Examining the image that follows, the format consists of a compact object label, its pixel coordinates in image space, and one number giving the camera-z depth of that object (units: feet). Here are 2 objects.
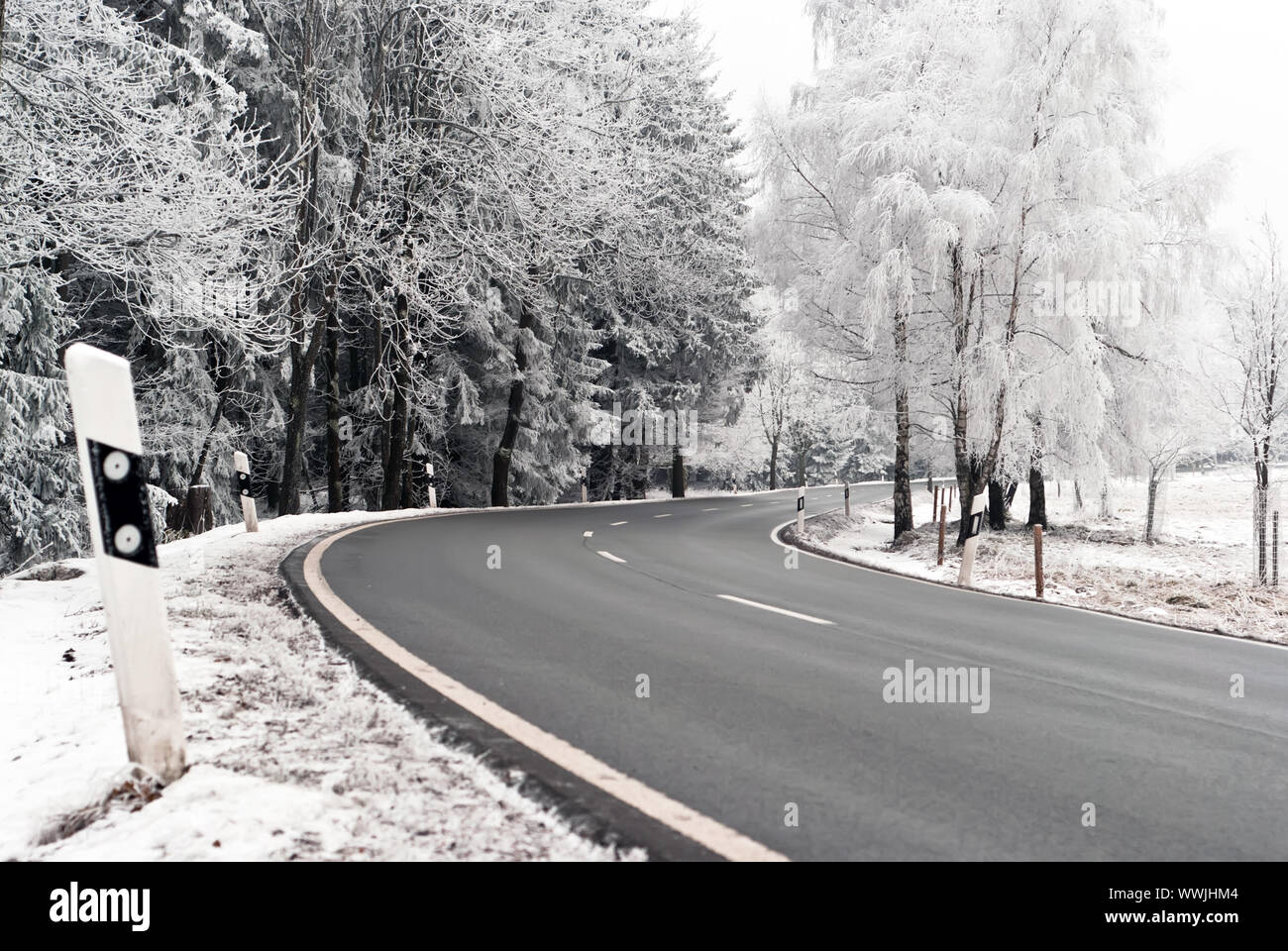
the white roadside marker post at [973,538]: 39.88
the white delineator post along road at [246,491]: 44.27
